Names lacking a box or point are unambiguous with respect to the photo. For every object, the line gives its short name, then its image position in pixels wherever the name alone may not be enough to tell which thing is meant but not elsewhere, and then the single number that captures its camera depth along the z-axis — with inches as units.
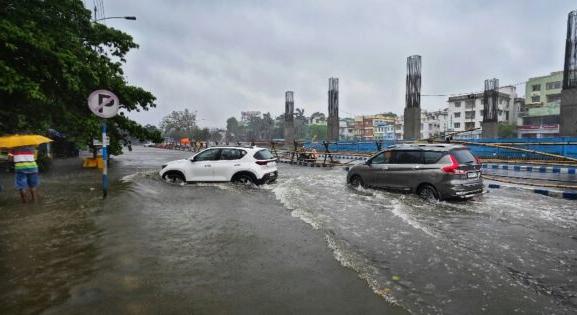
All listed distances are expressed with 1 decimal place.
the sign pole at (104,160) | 343.2
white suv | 468.1
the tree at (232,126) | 6034.9
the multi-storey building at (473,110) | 2805.1
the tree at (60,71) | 406.9
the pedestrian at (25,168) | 333.7
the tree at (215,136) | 4360.7
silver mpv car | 355.6
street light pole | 669.5
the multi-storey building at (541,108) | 2330.2
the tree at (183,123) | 4015.8
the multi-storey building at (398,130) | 3727.9
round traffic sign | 324.5
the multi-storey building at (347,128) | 4742.6
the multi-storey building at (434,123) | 3533.5
